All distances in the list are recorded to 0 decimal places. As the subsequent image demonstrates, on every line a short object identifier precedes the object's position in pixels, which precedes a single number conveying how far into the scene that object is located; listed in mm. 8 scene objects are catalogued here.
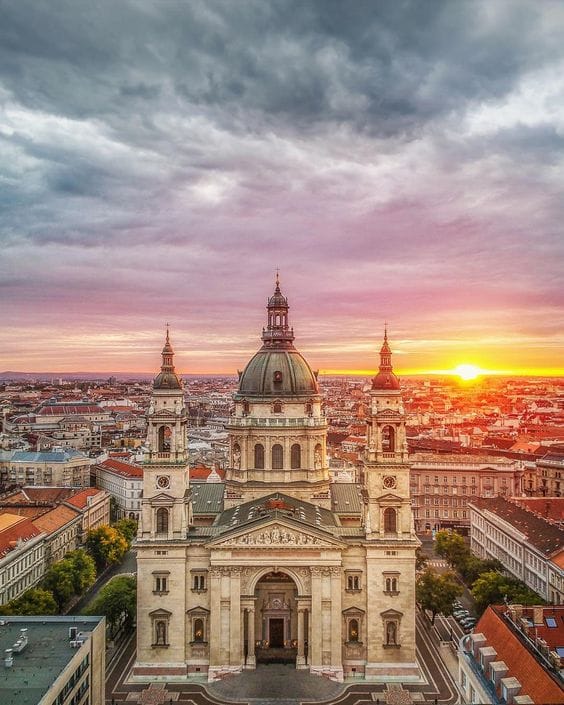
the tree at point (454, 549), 111469
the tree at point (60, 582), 95938
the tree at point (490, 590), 88812
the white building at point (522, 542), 93000
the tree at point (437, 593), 90750
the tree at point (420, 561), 109750
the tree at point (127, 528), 129250
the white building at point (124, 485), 156250
